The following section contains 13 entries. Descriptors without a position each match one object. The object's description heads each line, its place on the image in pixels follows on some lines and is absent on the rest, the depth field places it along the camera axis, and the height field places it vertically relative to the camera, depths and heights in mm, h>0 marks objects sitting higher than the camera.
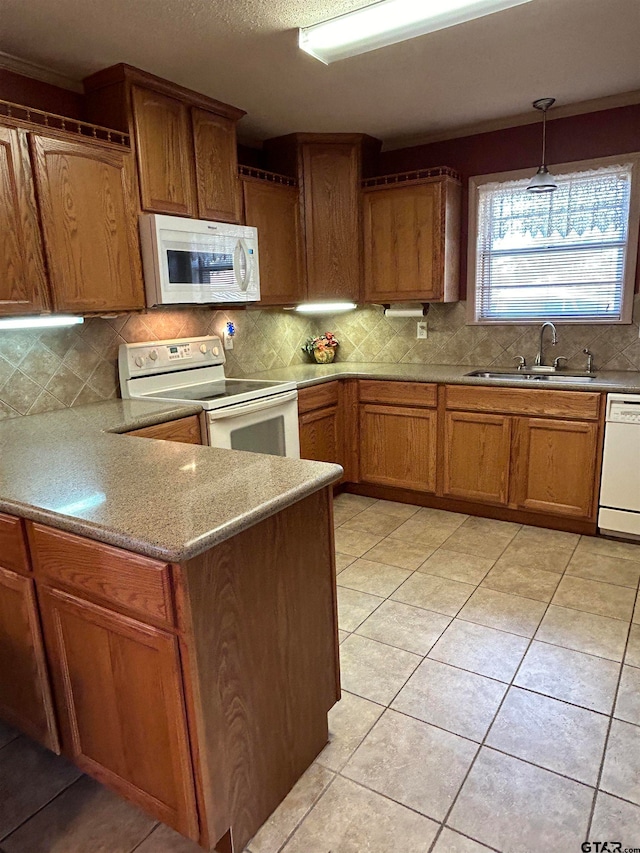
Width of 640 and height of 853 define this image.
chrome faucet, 3564 -311
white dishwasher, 2922 -930
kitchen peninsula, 1230 -764
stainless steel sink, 3361 -502
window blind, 3352 +279
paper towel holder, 3941 -88
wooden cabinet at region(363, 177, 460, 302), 3559 +372
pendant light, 2986 +582
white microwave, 2680 +228
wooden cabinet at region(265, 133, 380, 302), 3688 +667
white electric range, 2863 -461
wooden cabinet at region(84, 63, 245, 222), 2574 +830
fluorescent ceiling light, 1983 +1016
